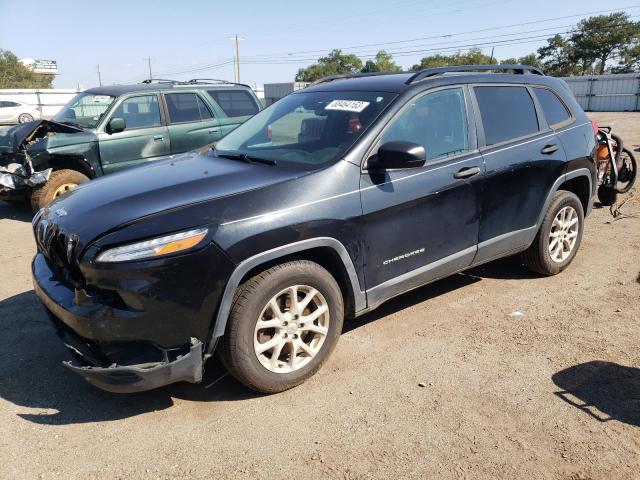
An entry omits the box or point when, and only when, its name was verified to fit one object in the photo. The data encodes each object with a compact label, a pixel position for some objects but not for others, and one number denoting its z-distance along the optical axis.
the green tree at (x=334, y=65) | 94.44
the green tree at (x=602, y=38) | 61.03
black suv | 2.66
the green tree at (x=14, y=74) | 73.81
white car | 28.58
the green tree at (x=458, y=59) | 68.88
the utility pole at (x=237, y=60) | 62.75
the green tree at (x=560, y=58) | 66.00
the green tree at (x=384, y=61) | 83.74
